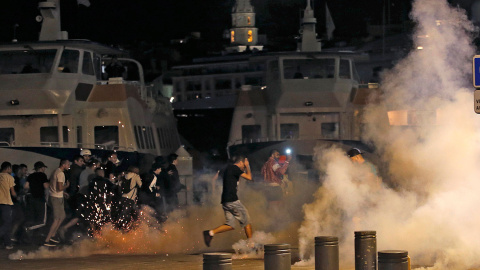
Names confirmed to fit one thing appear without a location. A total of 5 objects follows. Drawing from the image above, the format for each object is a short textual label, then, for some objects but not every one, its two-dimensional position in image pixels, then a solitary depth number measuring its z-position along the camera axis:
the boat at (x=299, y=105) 33.28
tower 119.06
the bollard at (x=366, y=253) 12.48
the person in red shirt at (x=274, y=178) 22.56
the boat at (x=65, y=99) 29.91
